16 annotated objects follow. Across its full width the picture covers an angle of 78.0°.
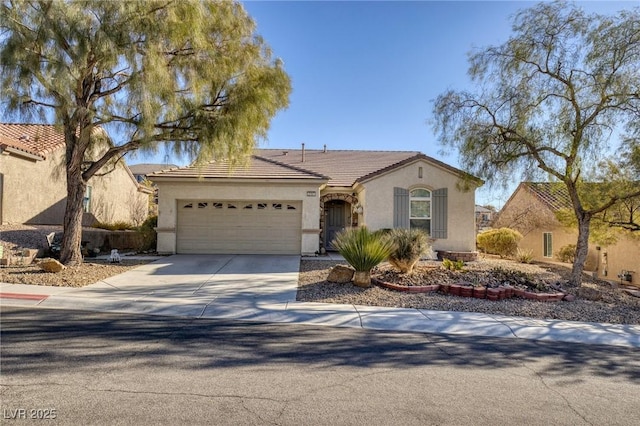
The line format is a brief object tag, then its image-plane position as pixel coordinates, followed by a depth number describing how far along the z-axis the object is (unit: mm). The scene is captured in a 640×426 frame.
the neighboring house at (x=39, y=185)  15281
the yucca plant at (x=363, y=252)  9711
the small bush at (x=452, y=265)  11578
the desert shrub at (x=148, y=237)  15844
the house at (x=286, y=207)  15555
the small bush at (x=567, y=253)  18062
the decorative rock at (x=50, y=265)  10219
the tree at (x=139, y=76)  9289
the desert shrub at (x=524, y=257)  17473
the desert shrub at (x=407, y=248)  10641
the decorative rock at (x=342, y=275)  10250
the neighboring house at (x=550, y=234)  16203
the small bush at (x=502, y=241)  18906
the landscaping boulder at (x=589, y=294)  10406
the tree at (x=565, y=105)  10328
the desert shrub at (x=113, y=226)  18078
